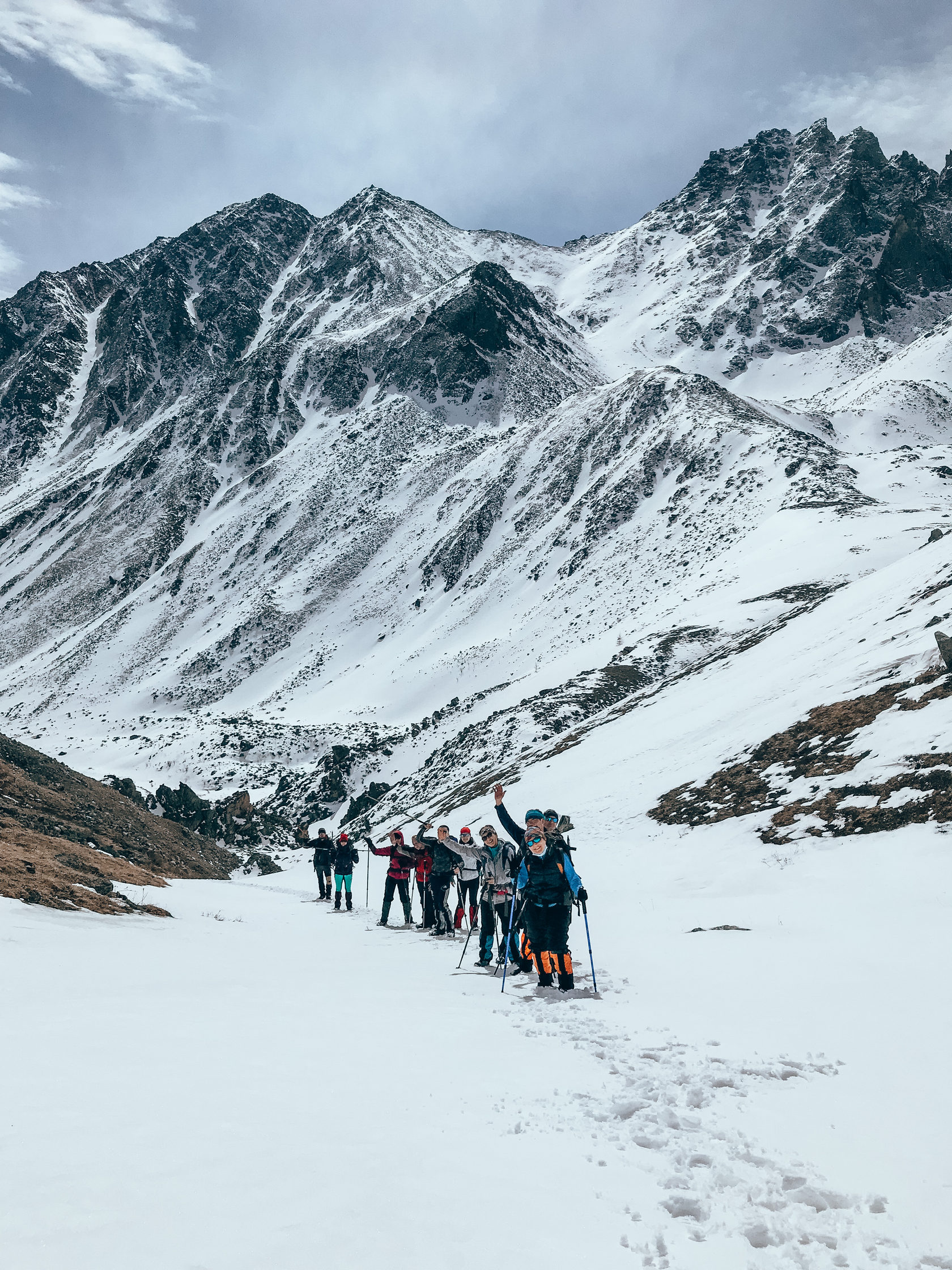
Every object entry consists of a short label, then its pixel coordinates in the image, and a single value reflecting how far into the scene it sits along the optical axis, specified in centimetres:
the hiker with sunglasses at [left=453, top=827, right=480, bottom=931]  1272
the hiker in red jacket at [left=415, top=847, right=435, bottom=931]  1448
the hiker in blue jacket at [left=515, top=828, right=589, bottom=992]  879
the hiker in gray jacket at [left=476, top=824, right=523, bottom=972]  1051
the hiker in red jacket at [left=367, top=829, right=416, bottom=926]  1521
